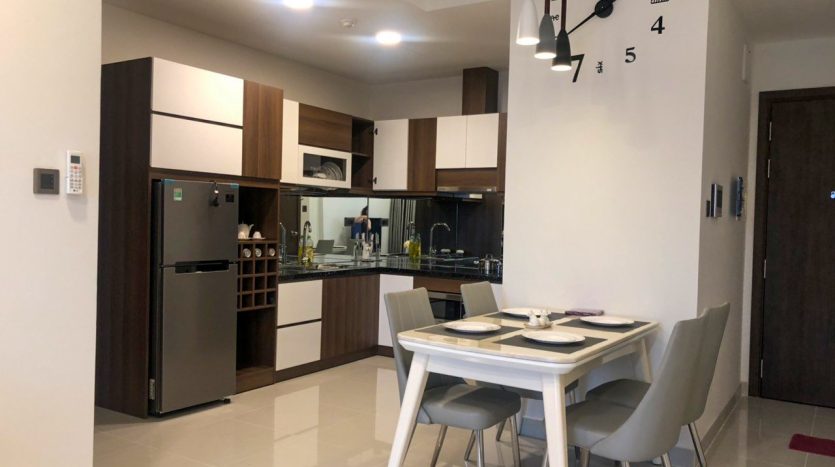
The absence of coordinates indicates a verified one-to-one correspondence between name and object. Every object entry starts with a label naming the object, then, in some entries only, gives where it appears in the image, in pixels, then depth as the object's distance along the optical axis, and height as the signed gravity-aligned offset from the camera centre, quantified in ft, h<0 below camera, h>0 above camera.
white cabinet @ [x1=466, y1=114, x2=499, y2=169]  17.61 +2.37
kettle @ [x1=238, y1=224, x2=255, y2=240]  14.76 -0.26
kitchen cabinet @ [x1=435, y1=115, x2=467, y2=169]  18.11 +2.36
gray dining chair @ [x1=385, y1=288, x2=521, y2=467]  8.68 -2.48
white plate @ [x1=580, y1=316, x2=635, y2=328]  10.02 -1.46
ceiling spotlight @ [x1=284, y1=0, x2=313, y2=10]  13.30 +4.57
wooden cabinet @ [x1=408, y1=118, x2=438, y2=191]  18.62 +2.09
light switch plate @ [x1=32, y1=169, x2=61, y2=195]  7.75 +0.40
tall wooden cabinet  12.33 +1.07
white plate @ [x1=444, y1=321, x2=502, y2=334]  8.96 -1.44
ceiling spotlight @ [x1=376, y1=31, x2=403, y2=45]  15.57 +4.63
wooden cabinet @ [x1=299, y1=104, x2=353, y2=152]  16.71 +2.56
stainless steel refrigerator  12.36 -1.51
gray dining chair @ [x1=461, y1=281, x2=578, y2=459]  11.32 -1.34
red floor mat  11.77 -3.95
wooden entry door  14.79 -0.49
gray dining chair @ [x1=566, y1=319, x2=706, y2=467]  7.52 -2.24
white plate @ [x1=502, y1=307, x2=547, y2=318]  10.68 -1.43
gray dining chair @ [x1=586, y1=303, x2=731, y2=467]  8.70 -2.28
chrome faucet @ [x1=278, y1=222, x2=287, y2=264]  17.69 -0.75
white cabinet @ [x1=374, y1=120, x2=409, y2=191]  19.12 +2.10
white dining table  7.61 -1.75
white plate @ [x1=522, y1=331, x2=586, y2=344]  8.32 -1.45
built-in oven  16.81 -2.13
